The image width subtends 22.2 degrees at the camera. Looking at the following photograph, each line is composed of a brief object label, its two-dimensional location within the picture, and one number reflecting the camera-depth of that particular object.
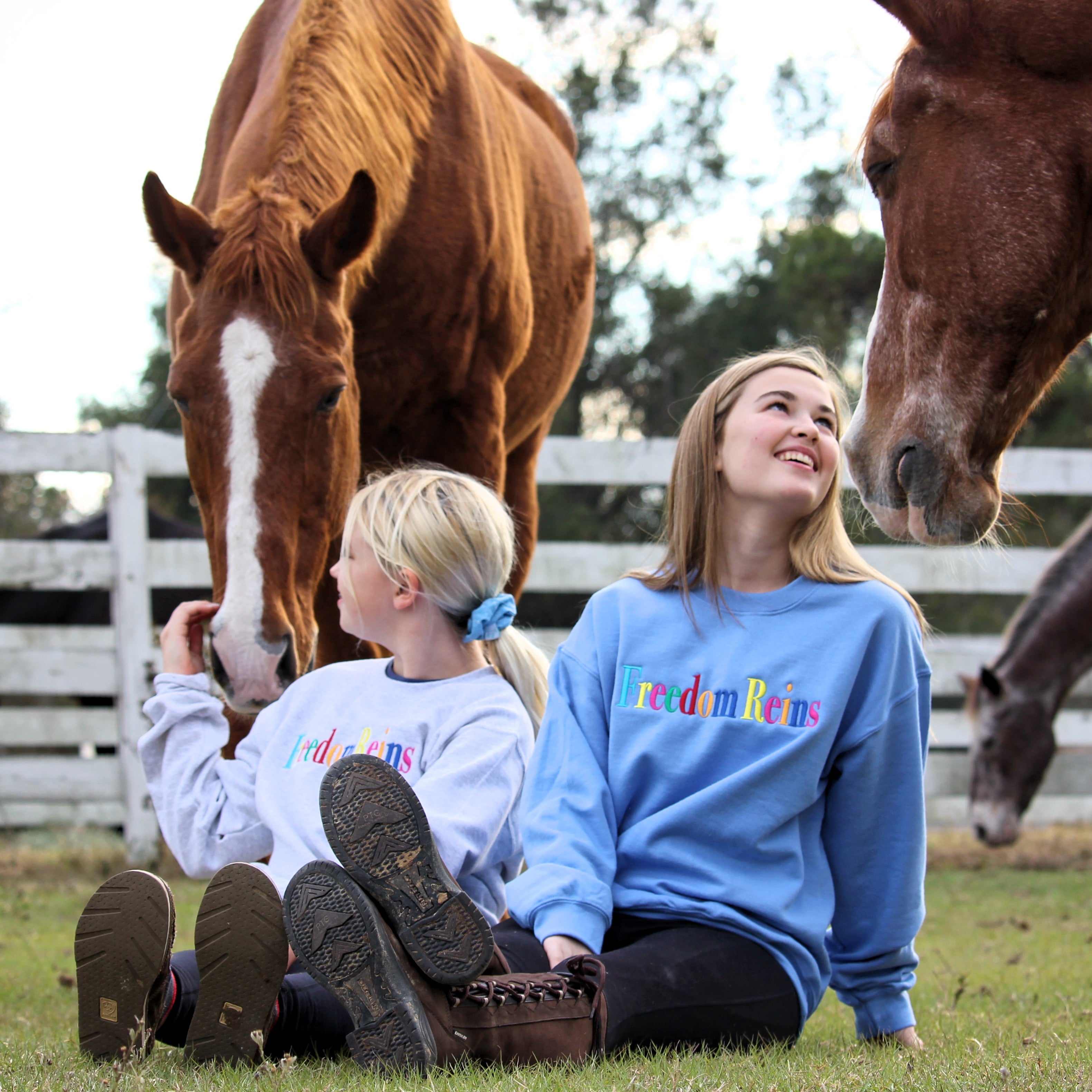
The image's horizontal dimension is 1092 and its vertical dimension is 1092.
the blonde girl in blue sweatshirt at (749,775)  3.76
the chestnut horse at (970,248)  3.75
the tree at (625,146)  25.83
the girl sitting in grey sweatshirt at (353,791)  3.55
